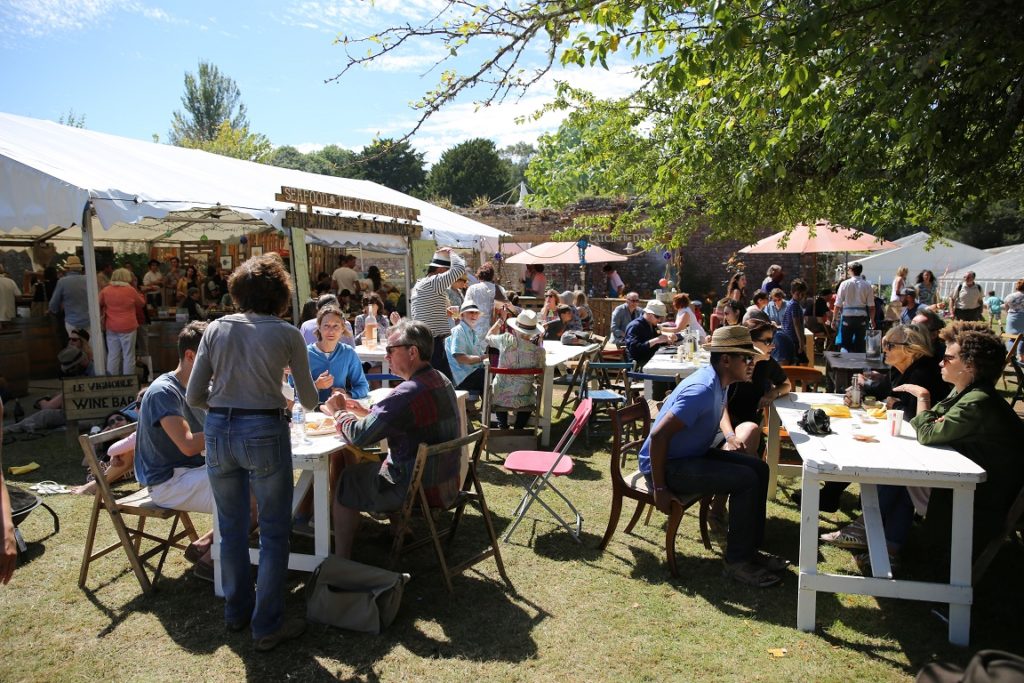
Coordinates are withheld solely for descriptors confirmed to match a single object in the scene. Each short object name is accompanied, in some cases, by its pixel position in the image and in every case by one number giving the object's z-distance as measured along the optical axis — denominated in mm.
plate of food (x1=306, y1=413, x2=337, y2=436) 3725
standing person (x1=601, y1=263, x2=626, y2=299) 15812
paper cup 3680
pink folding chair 4258
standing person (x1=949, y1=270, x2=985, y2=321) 13305
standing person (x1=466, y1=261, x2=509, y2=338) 7250
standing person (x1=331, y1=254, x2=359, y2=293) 13344
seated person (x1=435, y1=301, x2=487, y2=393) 6551
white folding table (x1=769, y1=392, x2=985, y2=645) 3064
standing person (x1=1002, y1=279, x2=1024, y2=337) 12031
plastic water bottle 3711
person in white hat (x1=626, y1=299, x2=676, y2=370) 7352
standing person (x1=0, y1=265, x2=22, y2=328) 10094
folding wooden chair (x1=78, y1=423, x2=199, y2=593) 3510
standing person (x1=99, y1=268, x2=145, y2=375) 8602
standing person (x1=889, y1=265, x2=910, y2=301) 14488
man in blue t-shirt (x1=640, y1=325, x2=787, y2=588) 3717
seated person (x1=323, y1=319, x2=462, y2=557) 3381
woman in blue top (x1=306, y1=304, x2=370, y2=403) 4652
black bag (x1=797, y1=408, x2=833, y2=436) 3719
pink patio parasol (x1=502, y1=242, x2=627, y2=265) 16891
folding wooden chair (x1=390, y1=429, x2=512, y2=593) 3344
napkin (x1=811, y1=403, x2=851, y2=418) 4117
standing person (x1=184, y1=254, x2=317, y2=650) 2865
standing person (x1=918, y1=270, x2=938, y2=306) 15625
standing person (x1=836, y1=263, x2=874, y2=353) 10438
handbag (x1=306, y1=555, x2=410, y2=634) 3209
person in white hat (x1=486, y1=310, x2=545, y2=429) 5934
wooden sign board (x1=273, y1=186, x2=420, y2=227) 9422
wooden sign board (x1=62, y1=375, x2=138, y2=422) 6543
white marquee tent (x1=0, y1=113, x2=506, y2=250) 7195
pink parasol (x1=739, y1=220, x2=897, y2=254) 11758
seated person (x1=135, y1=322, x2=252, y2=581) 3453
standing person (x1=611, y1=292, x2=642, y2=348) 9305
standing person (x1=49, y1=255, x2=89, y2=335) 9461
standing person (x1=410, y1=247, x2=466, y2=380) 7234
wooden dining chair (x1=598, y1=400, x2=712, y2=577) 3766
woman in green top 3346
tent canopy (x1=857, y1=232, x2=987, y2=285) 23988
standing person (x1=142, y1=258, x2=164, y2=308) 13674
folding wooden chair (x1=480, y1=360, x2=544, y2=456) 5793
